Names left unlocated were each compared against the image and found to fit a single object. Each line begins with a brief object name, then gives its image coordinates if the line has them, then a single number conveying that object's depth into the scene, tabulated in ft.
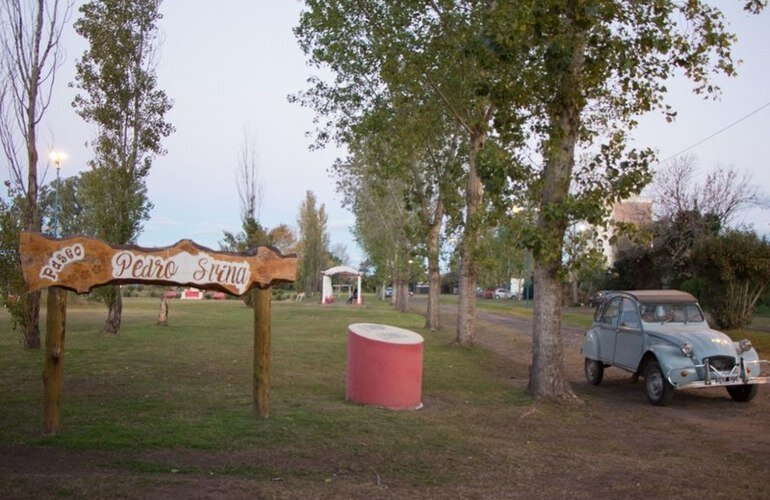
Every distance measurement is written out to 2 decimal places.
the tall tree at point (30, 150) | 58.85
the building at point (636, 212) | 144.46
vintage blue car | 38.11
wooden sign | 27.04
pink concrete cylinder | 34.45
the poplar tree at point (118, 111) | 79.61
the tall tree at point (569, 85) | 37.37
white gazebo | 203.31
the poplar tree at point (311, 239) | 270.67
